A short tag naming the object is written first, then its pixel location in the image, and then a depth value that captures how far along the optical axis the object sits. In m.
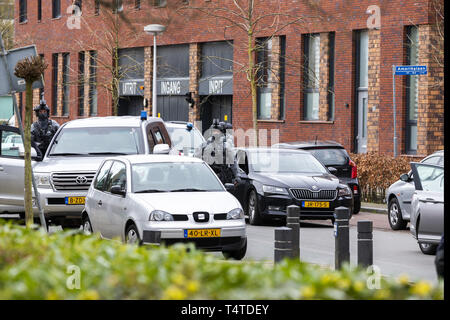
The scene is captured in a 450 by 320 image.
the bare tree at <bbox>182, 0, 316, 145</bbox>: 33.84
